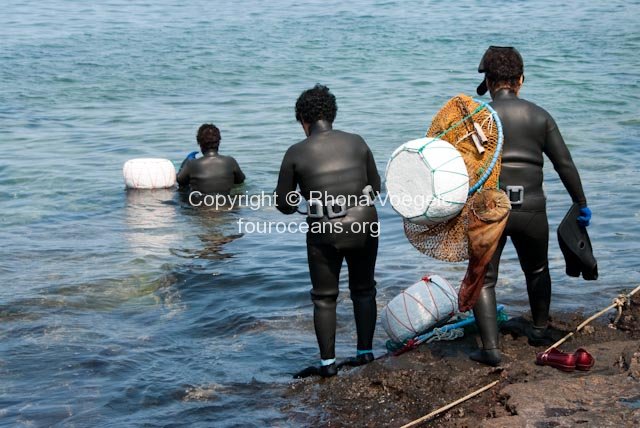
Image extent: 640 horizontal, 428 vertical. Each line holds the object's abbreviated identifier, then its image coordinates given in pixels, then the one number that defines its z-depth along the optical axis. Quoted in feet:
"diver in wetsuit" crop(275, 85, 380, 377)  20.44
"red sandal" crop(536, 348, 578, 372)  19.45
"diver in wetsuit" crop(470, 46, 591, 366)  19.79
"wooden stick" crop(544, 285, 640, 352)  21.39
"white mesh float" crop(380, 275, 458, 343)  22.15
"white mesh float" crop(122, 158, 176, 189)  43.57
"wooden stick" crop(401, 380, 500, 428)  18.10
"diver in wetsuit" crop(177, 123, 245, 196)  40.98
